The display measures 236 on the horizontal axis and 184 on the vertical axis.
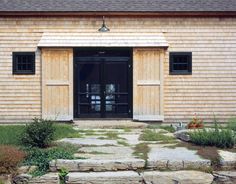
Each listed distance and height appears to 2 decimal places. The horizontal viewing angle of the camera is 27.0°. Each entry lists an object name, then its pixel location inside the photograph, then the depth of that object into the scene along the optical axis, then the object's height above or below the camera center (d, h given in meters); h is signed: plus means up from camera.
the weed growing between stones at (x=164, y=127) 16.17 -1.42
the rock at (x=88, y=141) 12.70 -1.49
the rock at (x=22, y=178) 9.86 -1.88
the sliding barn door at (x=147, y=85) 17.95 +0.04
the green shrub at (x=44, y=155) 10.27 -1.54
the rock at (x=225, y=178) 10.10 -1.89
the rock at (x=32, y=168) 10.11 -1.71
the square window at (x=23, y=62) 18.08 +0.84
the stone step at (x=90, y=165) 10.24 -1.66
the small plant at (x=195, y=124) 15.46 -1.20
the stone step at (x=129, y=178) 9.80 -1.85
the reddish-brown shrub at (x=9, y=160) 9.89 -1.53
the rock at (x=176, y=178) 9.92 -1.86
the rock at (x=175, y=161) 10.45 -1.60
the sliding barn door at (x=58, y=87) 17.92 -0.07
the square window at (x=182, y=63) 18.25 +0.86
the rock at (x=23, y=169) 10.08 -1.73
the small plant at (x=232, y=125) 14.66 -1.18
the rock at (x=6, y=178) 9.72 -1.85
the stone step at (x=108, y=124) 17.08 -1.34
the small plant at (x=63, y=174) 9.98 -1.81
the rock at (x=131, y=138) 13.20 -1.49
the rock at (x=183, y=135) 13.16 -1.35
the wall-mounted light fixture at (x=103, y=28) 17.58 +2.07
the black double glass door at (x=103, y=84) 18.25 +0.06
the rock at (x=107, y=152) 10.95 -1.55
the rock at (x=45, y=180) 9.81 -1.89
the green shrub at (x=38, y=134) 11.94 -1.20
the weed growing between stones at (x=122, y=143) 12.80 -1.51
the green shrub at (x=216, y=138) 11.99 -1.28
